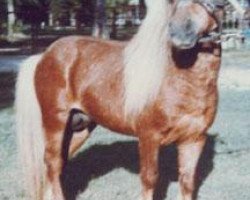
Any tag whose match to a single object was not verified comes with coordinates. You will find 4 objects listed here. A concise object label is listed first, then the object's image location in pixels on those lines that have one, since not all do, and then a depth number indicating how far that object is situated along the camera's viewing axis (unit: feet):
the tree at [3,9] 74.77
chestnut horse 13.94
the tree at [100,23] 83.07
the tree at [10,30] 105.60
